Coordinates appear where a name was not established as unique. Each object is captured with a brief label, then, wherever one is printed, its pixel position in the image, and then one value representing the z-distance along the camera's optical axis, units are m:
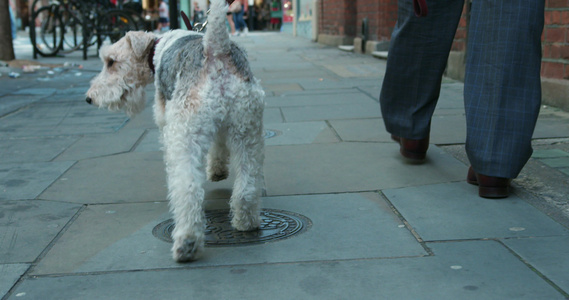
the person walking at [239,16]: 26.17
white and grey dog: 2.79
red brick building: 6.07
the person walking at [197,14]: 24.71
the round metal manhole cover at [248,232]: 3.06
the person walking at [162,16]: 27.56
